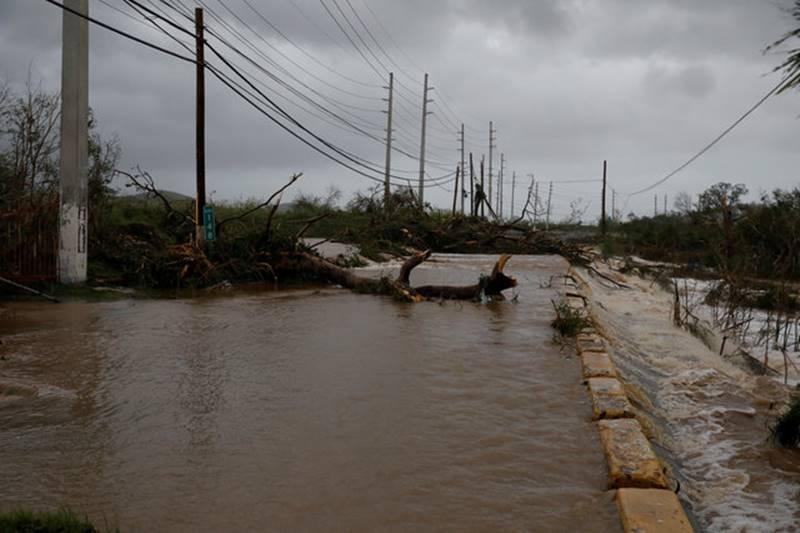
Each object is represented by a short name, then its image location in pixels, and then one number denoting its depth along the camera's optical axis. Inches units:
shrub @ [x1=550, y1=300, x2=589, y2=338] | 293.6
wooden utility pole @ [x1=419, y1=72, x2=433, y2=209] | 1839.3
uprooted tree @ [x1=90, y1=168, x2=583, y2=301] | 434.6
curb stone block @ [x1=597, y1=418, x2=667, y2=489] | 126.9
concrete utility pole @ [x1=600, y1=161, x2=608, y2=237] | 1614.4
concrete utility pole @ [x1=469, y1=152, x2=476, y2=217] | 1638.8
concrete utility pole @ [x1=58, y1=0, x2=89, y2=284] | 423.5
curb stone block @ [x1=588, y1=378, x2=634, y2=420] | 171.2
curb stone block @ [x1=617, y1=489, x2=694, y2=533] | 107.1
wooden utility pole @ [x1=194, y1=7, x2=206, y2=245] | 536.7
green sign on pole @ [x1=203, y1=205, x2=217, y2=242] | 503.2
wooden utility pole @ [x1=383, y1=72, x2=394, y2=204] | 1764.3
